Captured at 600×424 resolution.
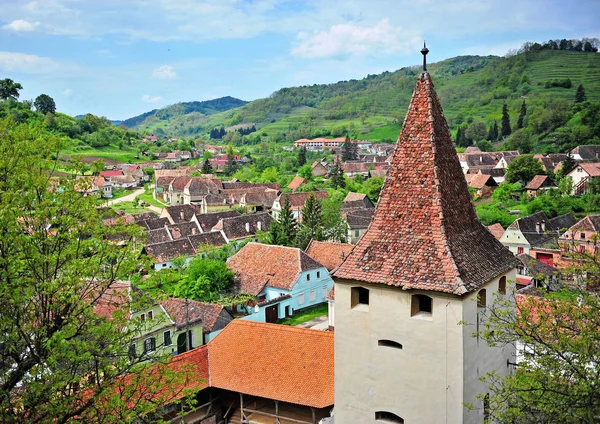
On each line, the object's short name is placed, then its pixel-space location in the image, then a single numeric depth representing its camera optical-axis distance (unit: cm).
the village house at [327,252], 5422
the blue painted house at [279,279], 4728
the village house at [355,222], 7762
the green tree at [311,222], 6731
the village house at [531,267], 5272
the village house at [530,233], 6719
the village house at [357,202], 9351
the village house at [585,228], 6103
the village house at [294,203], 9108
